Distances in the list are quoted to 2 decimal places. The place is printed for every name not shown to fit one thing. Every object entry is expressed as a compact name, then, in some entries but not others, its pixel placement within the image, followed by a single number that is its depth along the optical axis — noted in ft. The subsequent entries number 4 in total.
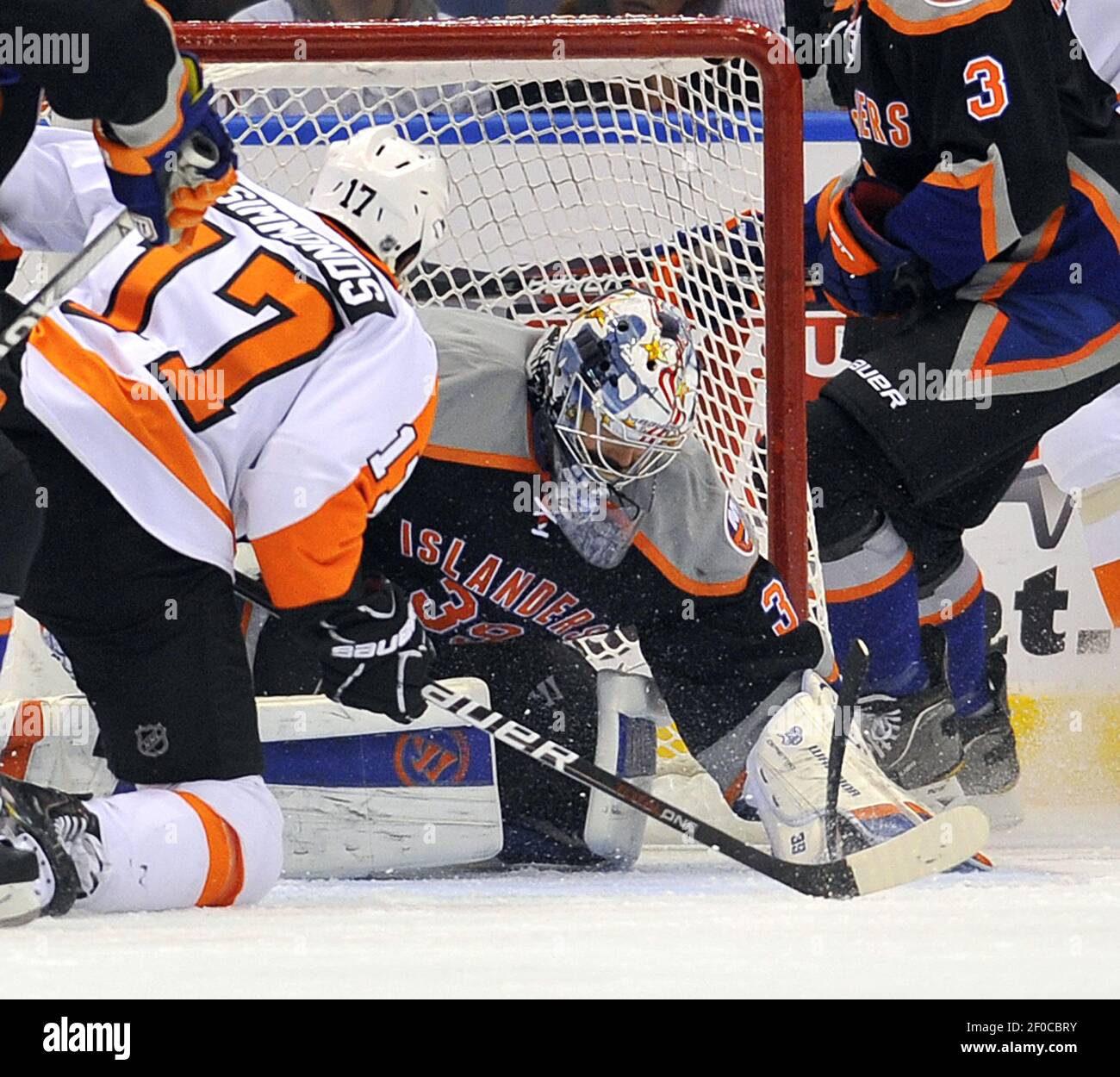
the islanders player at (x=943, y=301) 19.76
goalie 18.02
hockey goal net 18.66
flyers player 15.69
